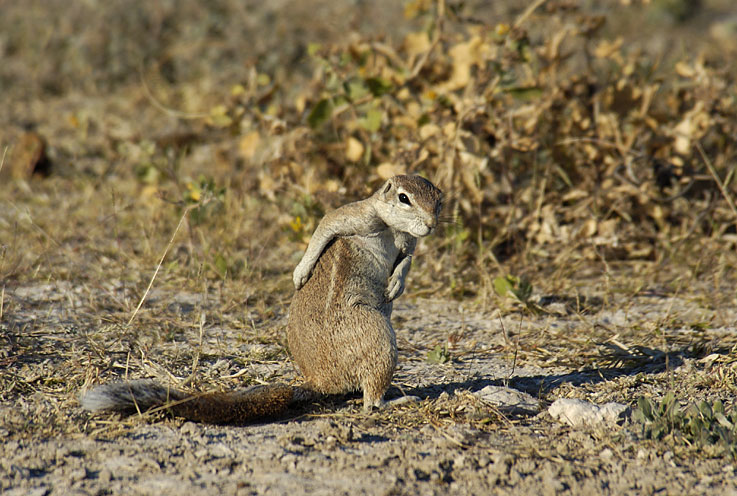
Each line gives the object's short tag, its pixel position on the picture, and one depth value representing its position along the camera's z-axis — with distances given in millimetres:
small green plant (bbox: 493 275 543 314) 9039
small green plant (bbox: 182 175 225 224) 10195
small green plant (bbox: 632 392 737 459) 5934
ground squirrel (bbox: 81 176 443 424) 6305
